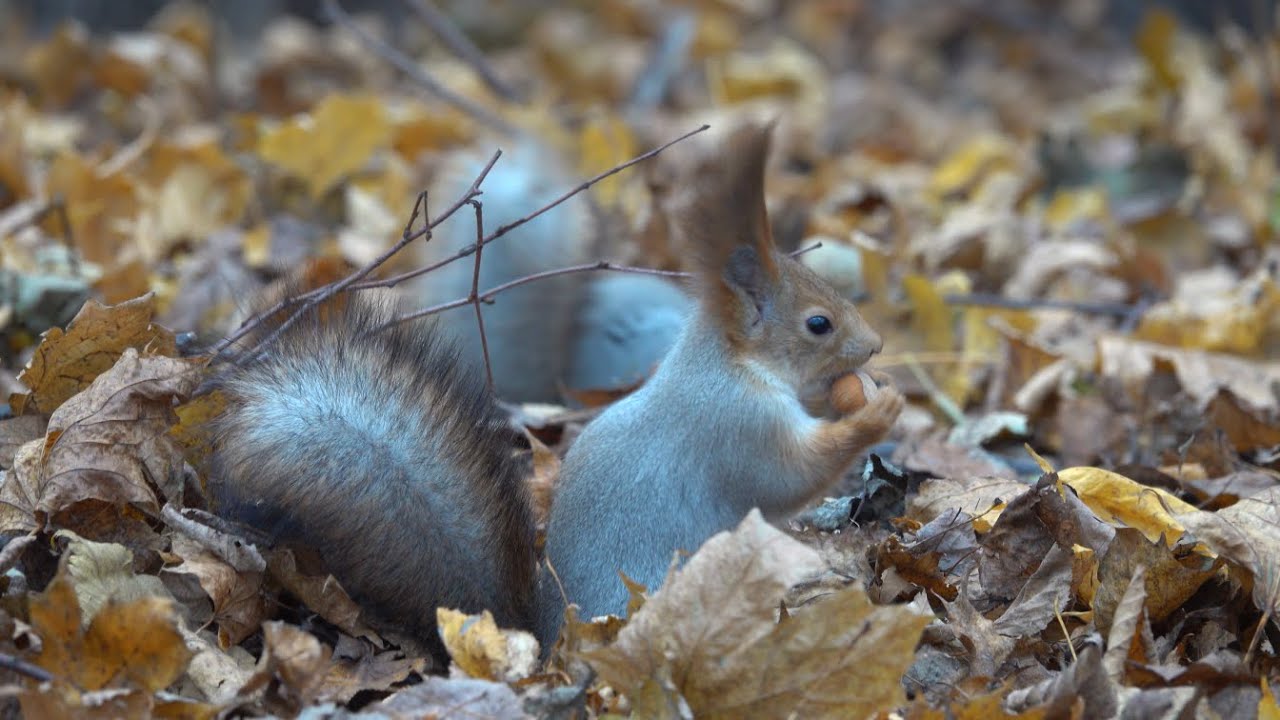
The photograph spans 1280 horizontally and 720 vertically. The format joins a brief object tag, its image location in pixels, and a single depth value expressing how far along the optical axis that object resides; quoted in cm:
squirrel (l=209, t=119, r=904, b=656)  346
